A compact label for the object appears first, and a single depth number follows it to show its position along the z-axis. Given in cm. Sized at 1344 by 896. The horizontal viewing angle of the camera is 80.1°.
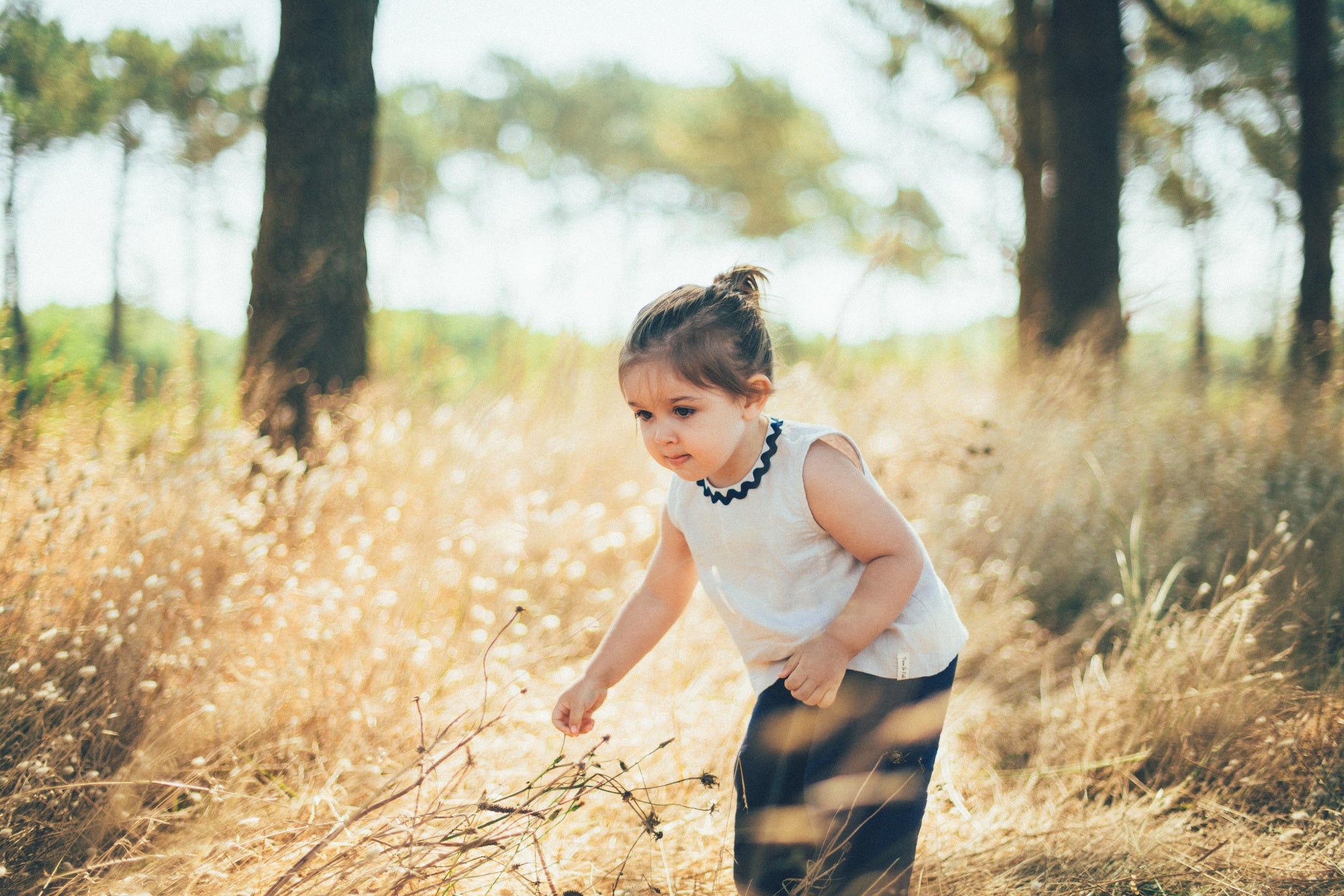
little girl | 147
